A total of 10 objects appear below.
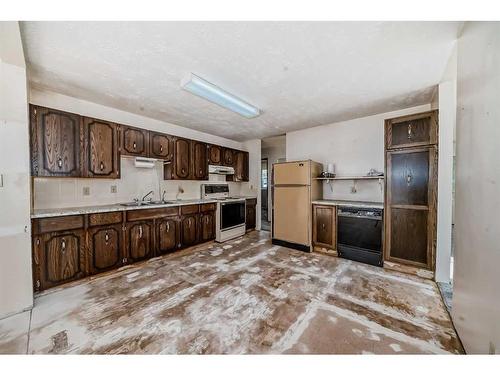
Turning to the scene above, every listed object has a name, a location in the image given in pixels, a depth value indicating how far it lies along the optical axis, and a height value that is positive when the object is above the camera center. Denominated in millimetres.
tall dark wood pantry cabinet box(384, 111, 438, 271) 2484 -82
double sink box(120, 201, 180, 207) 3075 -317
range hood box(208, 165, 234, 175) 4425 +345
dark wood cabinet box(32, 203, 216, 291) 2146 -753
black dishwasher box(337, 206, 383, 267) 2904 -798
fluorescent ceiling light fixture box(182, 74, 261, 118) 2143 +1115
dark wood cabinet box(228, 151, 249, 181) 5027 +469
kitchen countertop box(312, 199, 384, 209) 2968 -335
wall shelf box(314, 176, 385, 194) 3302 +90
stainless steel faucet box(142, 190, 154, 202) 3494 -200
